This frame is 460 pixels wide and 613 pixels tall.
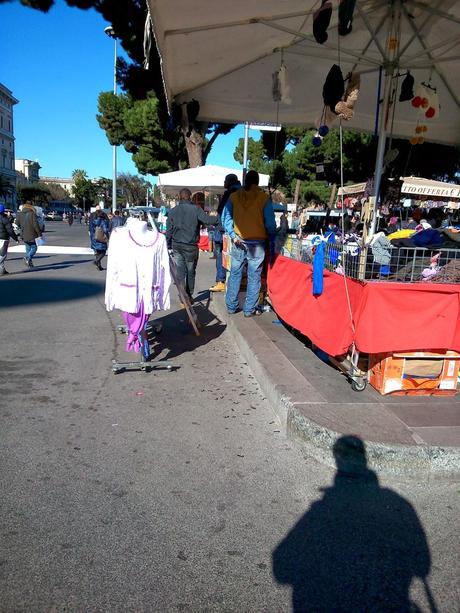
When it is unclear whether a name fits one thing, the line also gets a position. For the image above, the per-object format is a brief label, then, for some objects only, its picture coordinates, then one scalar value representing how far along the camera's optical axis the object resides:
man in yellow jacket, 6.26
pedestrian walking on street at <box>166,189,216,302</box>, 6.73
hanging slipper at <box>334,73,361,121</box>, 4.69
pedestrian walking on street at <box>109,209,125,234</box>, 17.68
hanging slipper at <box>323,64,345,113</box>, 4.71
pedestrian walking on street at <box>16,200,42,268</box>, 12.02
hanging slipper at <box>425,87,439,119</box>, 5.86
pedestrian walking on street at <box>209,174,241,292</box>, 9.59
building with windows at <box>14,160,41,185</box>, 134.15
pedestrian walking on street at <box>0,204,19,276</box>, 10.88
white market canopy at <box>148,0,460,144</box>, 4.80
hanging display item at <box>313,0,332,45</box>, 3.42
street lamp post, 34.66
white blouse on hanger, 4.48
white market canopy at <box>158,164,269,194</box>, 13.40
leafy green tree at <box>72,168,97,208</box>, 113.44
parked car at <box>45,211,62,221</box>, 77.19
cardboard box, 3.91
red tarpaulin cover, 3.75
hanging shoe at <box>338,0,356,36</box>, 3.14
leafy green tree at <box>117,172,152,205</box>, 79.75
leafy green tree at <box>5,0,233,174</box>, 15.34
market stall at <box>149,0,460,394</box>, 3.85
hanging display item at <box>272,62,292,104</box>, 6.19
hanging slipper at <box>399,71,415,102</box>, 5.68
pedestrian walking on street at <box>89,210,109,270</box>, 12.52
